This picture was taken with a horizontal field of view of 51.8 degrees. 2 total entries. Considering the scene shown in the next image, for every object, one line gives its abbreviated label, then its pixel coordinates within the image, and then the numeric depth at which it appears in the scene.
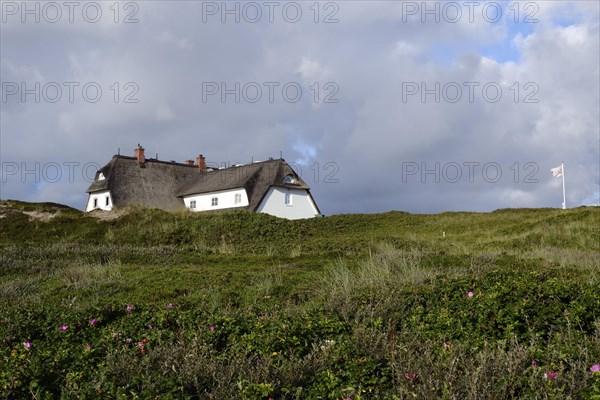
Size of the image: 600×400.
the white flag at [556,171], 38.69
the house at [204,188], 50.72
